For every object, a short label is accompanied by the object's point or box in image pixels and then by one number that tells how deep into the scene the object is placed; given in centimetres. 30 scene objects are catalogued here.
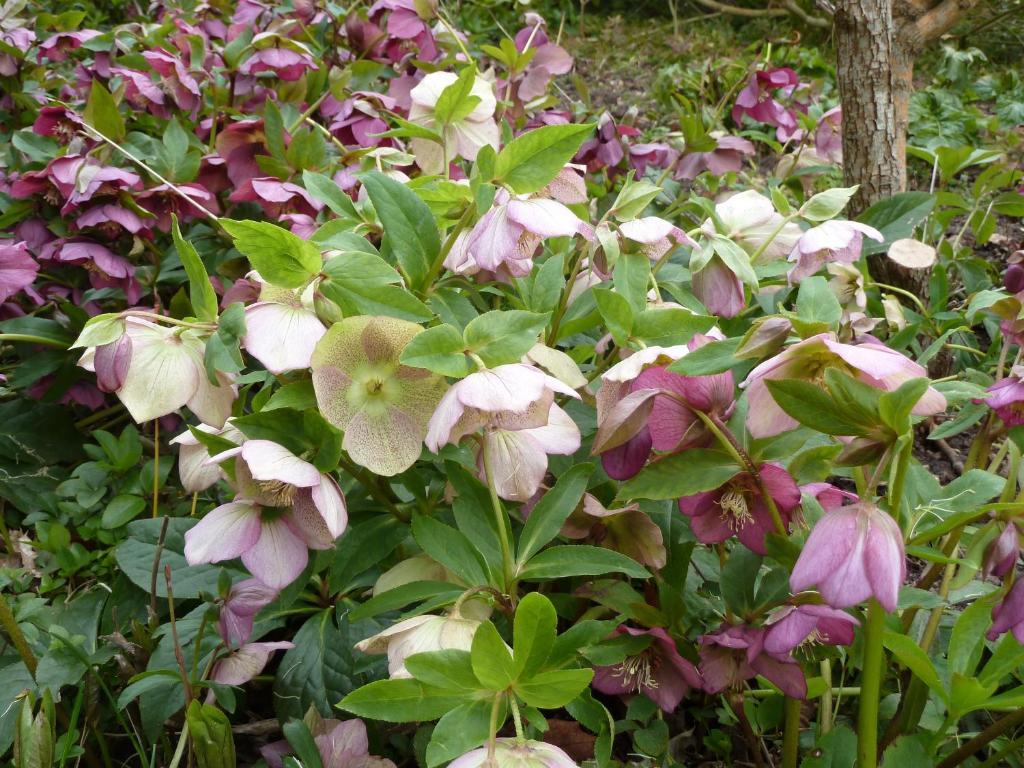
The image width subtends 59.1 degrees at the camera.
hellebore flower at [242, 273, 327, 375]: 60
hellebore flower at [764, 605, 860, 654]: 63
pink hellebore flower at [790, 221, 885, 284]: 85
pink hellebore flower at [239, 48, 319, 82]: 132
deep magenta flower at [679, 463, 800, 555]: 64
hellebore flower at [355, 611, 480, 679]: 58
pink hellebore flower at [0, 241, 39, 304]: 102
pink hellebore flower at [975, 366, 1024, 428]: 73
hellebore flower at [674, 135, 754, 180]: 136
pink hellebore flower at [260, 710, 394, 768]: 74
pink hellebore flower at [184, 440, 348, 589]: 63
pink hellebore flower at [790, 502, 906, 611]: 49
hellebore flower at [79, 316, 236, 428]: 64
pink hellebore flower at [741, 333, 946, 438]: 51
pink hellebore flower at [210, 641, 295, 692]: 78
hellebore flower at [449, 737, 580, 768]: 51
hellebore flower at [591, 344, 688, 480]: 60
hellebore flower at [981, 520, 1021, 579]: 61
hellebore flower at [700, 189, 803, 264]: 96
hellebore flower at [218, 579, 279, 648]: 76
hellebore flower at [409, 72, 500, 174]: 93
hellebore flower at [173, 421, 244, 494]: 73
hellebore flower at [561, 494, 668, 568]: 74
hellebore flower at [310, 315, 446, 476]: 62
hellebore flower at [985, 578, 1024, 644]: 60
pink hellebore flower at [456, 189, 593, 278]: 65
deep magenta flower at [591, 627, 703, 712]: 75
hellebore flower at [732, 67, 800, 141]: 144
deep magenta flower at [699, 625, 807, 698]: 69
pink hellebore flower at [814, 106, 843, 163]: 151
